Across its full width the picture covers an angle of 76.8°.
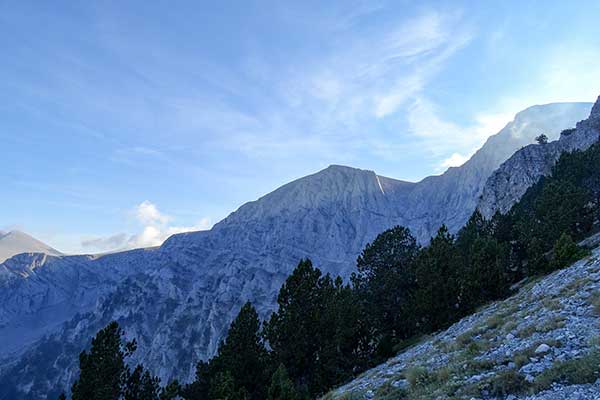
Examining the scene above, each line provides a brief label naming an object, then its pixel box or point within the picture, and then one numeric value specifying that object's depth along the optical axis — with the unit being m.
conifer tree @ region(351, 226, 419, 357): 44.09
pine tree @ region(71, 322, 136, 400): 35.25
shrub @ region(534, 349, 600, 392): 9.84
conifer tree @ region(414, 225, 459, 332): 39.31
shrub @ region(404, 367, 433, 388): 14.56
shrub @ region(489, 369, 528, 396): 10.73
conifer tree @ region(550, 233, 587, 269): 32.65
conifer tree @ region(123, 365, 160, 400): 38.28
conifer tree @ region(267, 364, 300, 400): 23.84
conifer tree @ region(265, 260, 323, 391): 38.97
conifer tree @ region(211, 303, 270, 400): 37.75
